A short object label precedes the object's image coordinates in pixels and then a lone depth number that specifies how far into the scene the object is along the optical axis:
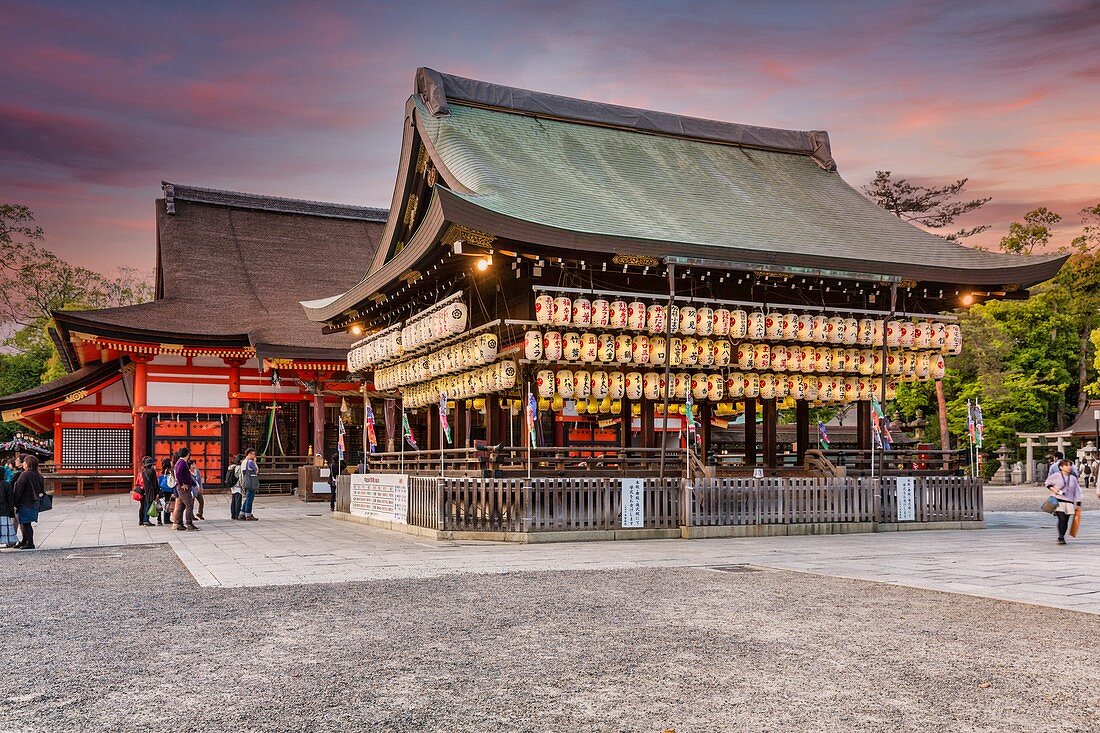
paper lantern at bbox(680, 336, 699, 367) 17.52
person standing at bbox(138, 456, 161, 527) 19.80
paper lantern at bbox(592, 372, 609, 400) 17.11
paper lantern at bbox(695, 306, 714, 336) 17.39
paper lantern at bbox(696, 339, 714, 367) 17.69
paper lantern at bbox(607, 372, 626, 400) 17.22
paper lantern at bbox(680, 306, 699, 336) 17.23
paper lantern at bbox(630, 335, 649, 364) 17.06
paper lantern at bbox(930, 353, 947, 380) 19.98
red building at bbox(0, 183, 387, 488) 30.39
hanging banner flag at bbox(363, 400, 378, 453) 21.36
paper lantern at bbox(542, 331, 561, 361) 16.28
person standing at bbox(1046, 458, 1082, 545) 14.98
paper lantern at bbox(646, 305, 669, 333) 17.02
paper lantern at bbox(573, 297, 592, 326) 16.33
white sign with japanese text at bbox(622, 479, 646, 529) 15.83
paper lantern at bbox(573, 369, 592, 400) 16.94
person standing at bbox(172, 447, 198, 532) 18.59
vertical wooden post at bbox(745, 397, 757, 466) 20.80
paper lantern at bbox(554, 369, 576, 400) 16.77
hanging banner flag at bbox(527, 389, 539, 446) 15.60
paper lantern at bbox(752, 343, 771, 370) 18.31
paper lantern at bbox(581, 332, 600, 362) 16.64
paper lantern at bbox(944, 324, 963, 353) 19.75
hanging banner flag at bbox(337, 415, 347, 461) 24.33
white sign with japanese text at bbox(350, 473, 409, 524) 17.83
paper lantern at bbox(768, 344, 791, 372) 18.45
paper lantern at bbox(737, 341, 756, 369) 18.16
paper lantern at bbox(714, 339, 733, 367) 17.88
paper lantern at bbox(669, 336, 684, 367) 17.45
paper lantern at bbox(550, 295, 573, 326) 16.12
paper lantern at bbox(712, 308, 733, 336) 17.56
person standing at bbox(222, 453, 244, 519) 21.27
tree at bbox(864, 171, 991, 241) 57.34
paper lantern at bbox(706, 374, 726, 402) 18.16
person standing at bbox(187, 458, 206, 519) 19.86
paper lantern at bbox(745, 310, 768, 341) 17.84
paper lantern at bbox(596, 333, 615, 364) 16.73
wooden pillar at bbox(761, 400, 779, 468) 19.72
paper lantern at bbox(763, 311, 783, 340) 18.05
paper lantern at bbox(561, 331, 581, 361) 16.55
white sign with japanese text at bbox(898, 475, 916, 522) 18.08
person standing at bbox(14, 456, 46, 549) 15.16
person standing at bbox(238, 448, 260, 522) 21.14
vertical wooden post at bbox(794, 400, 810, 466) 20.55
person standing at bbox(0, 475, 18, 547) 15.28
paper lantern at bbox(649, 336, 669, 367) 17.28
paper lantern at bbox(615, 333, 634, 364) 16.94
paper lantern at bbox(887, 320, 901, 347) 19.19
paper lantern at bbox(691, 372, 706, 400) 18.06
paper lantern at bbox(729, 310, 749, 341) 17.70
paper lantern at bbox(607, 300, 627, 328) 16.64
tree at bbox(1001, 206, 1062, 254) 55.47
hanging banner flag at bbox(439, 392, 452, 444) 16.84
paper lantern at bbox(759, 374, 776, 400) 18.81
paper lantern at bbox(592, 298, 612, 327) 16.50
